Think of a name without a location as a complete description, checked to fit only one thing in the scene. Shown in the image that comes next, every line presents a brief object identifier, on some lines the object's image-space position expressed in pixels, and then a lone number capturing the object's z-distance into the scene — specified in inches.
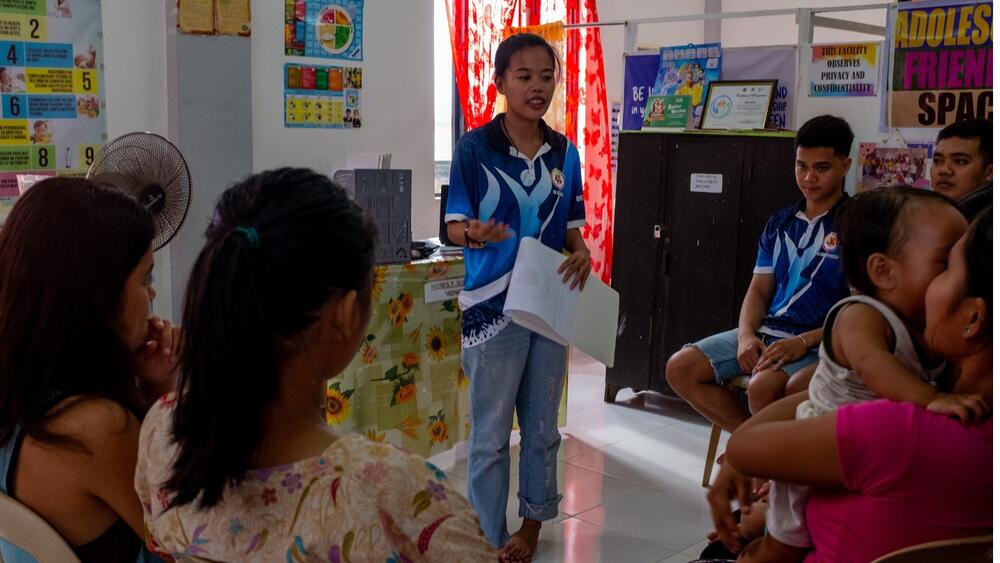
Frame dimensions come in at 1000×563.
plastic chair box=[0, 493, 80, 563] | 49.5
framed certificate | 170.4
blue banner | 189.9
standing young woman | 111.9
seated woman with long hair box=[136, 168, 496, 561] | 39.4
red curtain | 233.9
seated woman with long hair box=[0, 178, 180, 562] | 50.8
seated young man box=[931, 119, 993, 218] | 123.2
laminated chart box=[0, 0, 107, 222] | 130.3
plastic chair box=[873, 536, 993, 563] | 45.7
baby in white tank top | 54.2
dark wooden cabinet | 171.6
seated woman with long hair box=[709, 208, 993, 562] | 44.9
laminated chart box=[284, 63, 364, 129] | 164.6
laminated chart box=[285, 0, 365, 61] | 163.3
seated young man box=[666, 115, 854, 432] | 122.3
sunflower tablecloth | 134.8
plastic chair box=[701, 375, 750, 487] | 145.0
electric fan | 99.1
